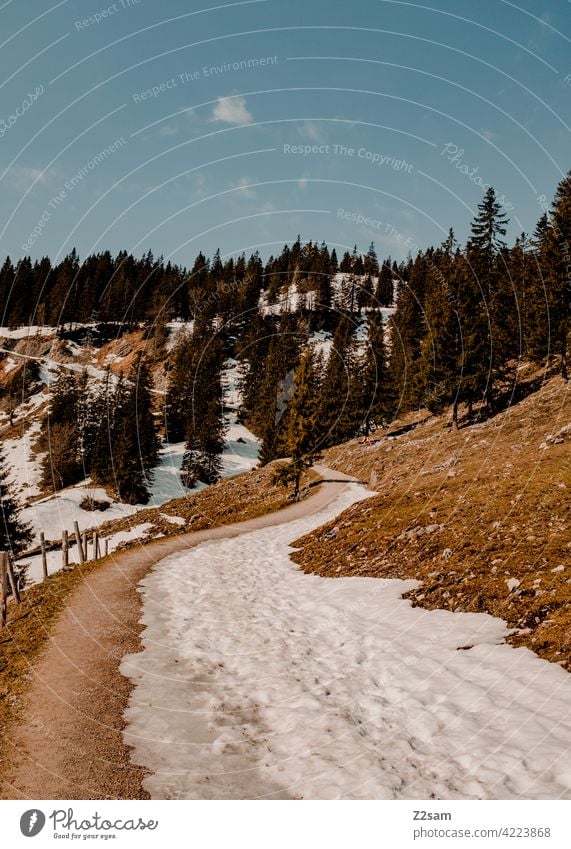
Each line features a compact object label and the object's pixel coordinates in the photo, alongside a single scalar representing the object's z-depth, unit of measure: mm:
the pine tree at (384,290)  157000
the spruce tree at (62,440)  69562
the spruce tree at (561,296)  43406
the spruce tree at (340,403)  66500
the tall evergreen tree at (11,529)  37656
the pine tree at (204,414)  70875
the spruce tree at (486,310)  46406
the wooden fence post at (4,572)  14627
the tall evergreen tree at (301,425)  39125
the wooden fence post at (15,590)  16731
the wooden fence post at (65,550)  22534
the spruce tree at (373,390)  64812
